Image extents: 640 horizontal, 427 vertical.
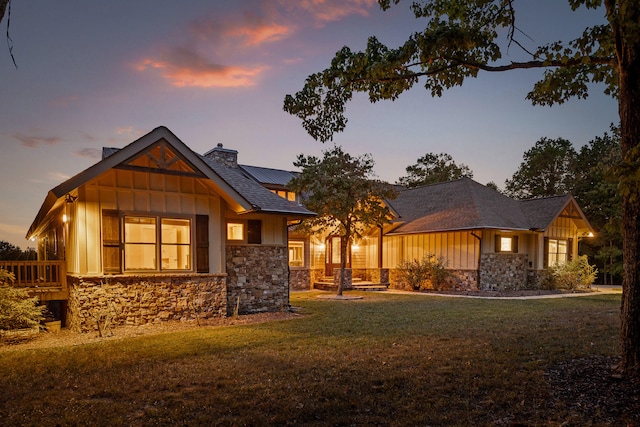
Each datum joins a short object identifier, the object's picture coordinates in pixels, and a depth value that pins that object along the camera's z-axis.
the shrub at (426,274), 20.23
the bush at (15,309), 8.82
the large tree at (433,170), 43.06
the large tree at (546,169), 35.41
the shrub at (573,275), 20.19
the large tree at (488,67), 5.05
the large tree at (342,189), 16.36
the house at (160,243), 9.72
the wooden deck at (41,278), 10.30
